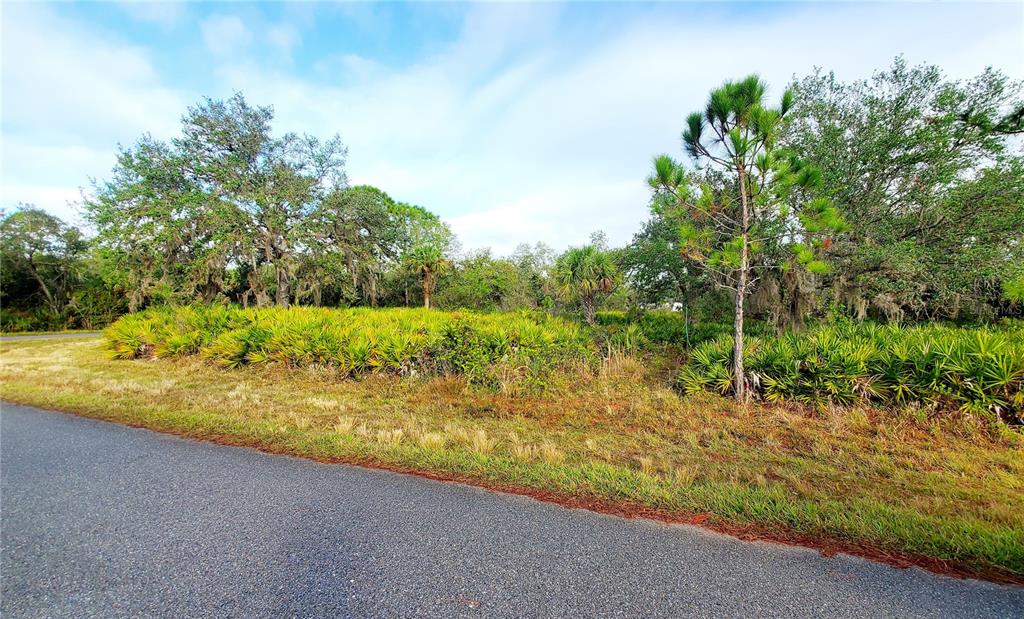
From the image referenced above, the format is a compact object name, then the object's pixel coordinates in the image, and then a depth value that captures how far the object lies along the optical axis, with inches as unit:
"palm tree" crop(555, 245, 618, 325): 566.6
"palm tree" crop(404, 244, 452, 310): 944.9
